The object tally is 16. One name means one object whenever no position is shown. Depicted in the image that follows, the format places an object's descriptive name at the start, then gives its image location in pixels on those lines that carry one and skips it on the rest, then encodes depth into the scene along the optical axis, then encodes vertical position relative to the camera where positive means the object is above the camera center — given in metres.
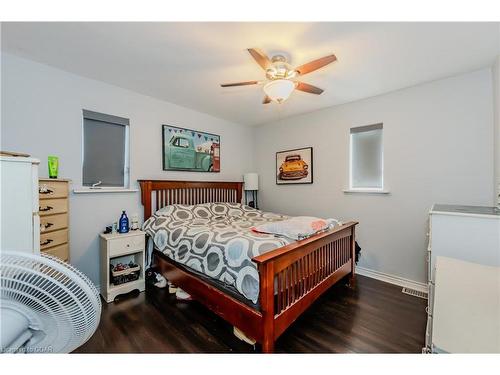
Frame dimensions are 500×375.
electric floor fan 0.59 -0.34
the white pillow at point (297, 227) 1.88 -0.38
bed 1.46 -0.81
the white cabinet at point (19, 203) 1.01 -0.08
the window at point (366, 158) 2.89 +0.37
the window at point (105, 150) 2.46 +0.41
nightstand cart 2.26 -0.72
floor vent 2.37 -1.17
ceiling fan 1.69 +0.92
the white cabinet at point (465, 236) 1.43 -0.34
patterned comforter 1.60 -0.47
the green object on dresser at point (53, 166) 2.00 +0.18
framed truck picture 3.11 +0.54
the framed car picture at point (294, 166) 3.47 +0.32
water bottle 2.49 -0.44
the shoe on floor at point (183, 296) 2.24 -1.12
